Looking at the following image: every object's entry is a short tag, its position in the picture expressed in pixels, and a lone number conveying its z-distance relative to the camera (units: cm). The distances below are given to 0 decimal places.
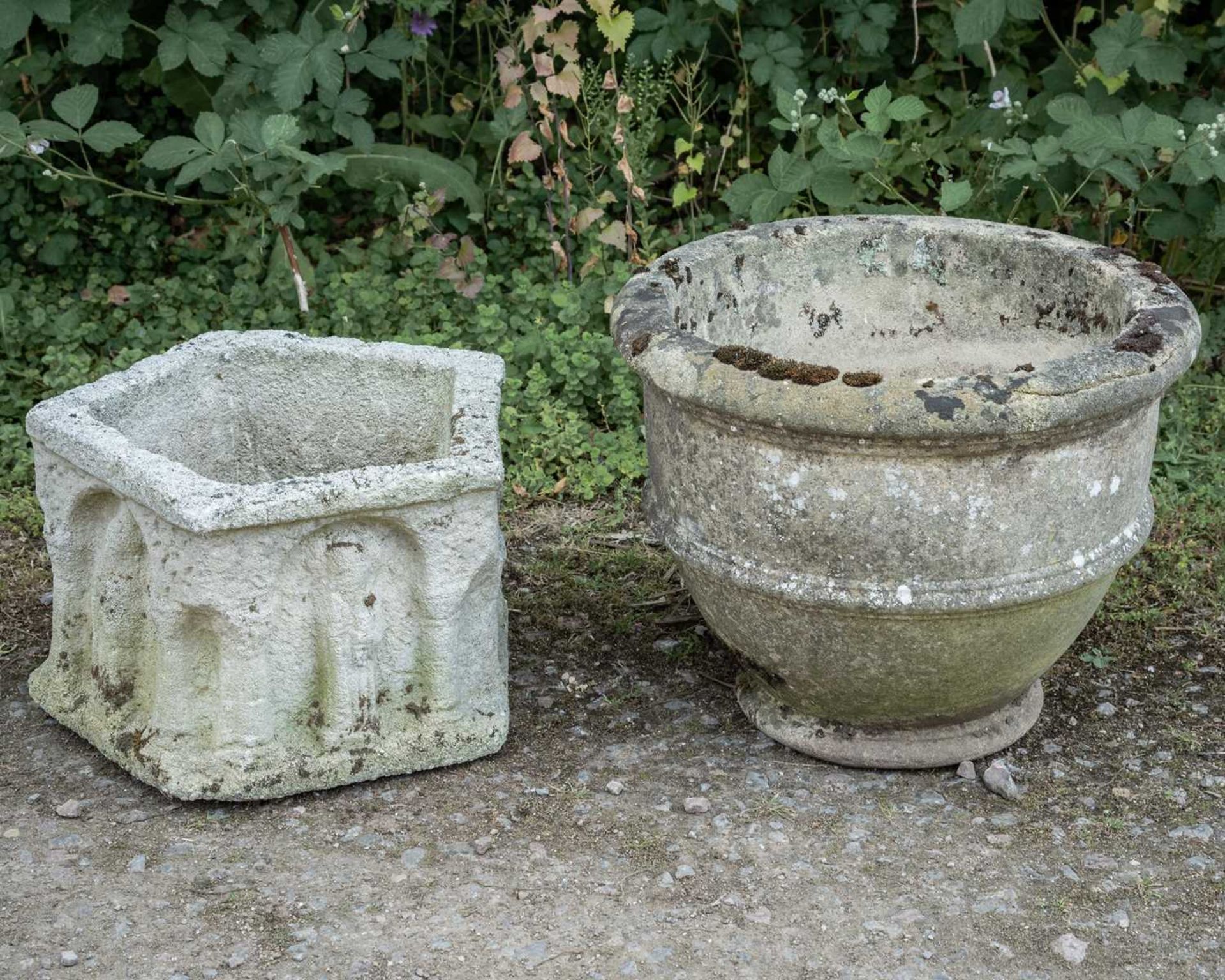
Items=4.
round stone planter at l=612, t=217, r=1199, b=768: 290
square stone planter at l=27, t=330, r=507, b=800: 312
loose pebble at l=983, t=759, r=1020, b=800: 336
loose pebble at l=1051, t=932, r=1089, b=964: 291
